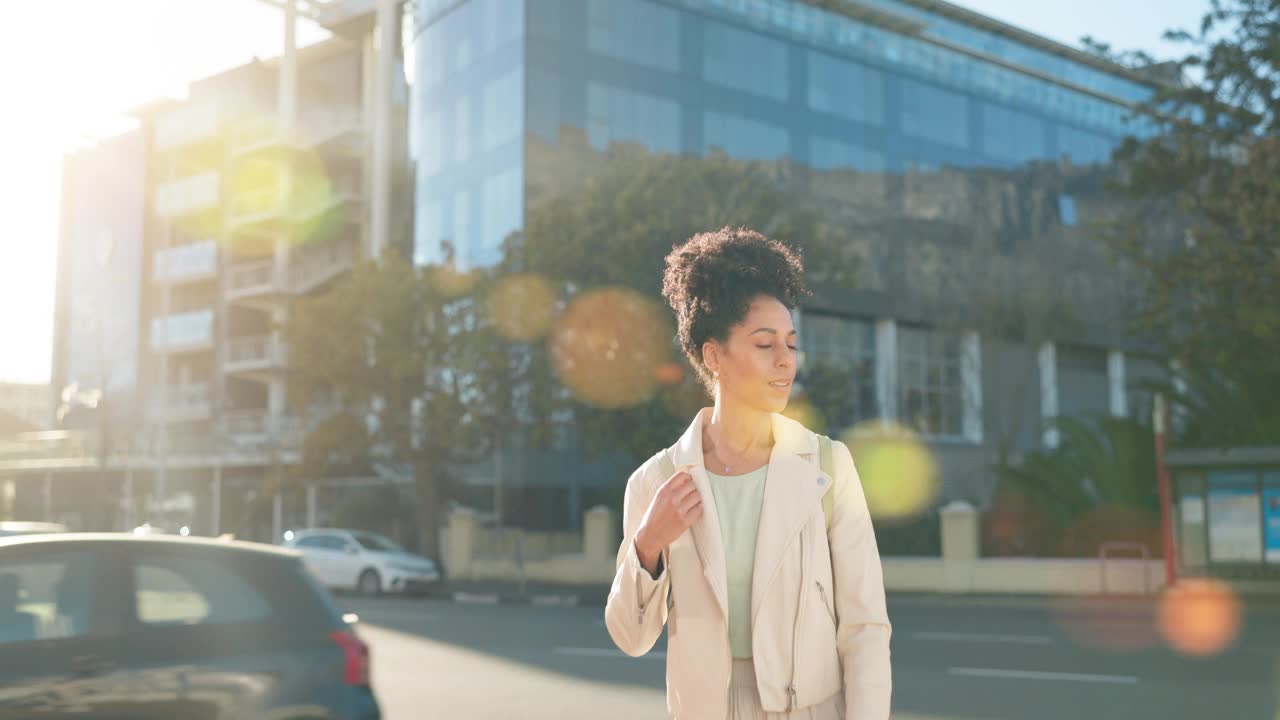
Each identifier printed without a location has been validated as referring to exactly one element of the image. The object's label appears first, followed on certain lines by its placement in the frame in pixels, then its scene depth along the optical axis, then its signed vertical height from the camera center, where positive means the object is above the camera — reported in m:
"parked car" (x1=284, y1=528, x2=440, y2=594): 27.53 -1.92
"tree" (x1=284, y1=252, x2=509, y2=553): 29.84 +2.60
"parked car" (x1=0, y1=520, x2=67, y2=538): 10.61 -0.47
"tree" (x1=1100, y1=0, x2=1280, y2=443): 18.75 +4.04
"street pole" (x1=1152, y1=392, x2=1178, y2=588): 21.60 -0.68
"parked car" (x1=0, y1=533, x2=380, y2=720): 4.96 -0.66
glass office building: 36.97 +10.33
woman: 2.79 -0.16
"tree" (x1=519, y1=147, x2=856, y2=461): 26.91 +5.05
